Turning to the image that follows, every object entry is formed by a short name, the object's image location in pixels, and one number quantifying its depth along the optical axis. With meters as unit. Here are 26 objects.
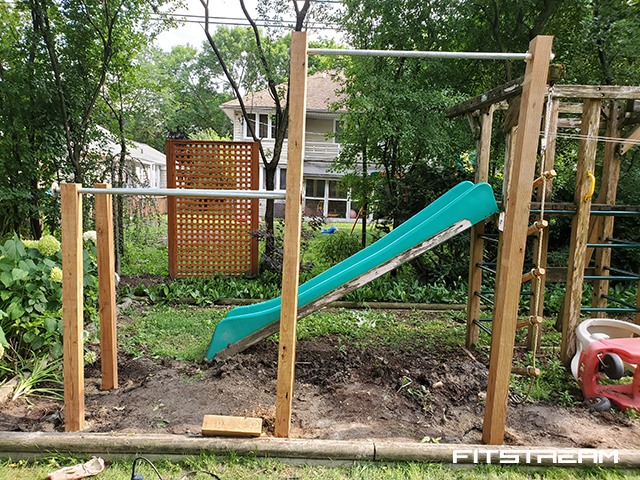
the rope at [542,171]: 2.13
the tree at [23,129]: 4.96
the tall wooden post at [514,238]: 1.87
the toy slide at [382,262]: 2.83
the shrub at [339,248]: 6.42
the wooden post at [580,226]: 3.00
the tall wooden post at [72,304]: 2.07
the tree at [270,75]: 6.27
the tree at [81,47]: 5.16
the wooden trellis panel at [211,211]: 5.84
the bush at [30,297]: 2.58
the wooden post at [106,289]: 2.46
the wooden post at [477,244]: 3.23
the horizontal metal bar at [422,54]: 1.86
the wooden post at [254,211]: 5.81
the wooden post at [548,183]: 2.92
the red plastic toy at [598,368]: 2.58
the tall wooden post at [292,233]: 1.85
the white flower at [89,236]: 3.16
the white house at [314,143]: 16.75
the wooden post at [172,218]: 5.75
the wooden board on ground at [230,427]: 2.04
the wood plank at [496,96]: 2.22
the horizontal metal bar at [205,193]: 2.01
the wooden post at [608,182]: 3.50
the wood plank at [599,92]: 2.91
